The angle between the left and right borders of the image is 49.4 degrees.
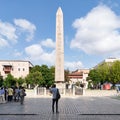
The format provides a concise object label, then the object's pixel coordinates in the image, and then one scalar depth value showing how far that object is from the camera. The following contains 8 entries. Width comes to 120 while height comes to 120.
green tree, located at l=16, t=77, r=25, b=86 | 40.65
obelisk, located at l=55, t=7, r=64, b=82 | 17.88
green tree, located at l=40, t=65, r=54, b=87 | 35.69
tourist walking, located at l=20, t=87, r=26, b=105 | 10.63
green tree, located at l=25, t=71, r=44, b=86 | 35.17
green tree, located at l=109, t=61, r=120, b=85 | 36.89
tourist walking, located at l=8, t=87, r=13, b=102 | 11.92
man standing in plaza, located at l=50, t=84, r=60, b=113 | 7.36
